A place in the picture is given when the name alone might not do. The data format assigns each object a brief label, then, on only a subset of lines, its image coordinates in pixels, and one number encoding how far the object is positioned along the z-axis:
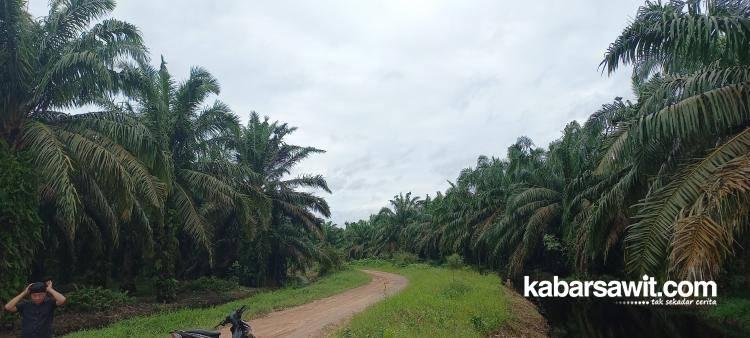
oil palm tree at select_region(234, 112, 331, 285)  22.62
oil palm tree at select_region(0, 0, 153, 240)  9.94
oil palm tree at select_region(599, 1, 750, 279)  5.97
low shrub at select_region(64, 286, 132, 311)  12.19
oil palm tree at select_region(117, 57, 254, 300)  15.22
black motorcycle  5.51
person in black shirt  5.63
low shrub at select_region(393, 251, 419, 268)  46.09
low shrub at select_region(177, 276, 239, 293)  18.38
